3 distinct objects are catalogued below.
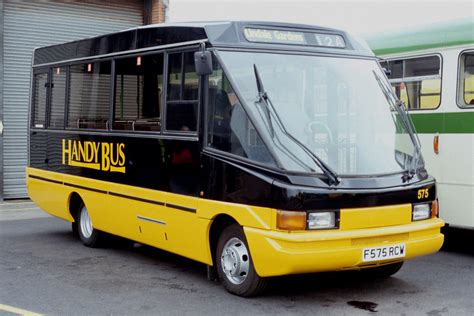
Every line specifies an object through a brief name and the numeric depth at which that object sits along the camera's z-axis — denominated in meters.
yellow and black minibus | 6.58
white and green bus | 9.07
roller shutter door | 16.12
